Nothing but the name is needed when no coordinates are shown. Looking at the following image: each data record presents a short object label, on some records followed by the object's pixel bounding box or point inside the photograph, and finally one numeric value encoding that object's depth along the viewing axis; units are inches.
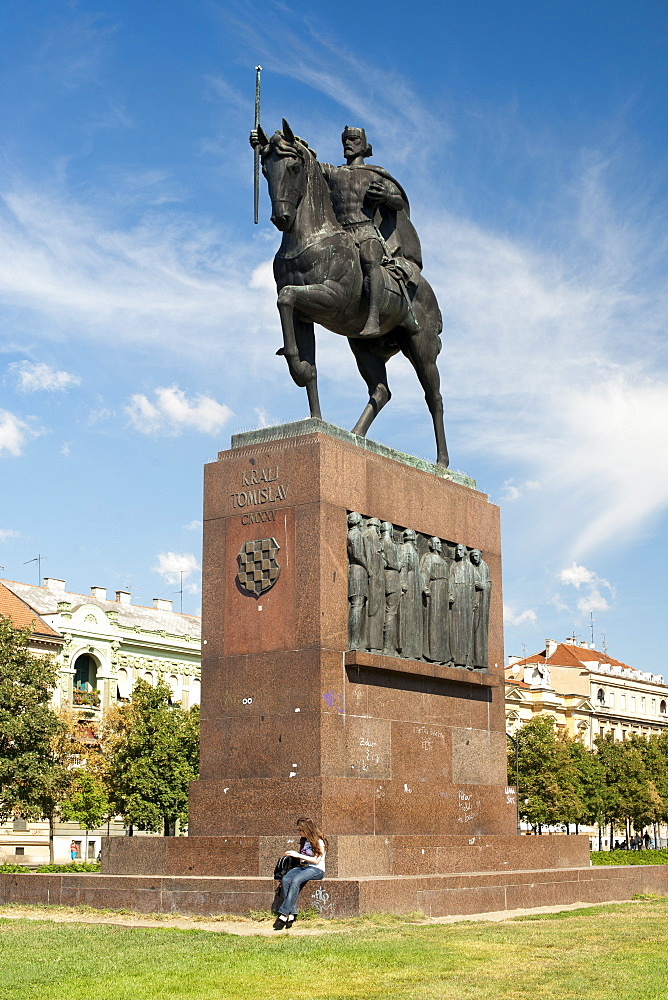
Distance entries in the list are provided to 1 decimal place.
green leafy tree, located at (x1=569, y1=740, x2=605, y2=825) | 2908.5
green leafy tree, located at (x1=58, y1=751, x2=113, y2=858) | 2036.2
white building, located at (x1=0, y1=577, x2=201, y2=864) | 2525.6
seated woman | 583.8
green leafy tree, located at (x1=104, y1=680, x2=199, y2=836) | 1935.3
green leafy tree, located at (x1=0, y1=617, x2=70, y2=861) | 1604.3
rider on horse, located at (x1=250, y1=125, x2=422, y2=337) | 818.2
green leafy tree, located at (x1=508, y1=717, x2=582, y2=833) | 2714.1
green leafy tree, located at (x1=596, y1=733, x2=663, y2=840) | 3011.8
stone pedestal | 683.4
